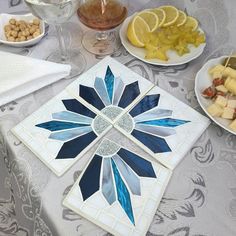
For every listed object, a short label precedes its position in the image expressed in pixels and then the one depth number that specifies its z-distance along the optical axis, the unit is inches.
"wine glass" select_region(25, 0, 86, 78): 19.1
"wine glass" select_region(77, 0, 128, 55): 23.5
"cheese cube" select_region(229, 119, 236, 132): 19.0
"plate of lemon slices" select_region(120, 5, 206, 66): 23.2
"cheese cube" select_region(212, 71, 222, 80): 21.4
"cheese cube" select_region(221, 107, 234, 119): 19.6
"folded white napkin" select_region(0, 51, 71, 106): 20.8
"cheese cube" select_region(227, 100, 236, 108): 19.8
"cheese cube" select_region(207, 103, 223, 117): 19.6
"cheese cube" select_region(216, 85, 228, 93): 20.7
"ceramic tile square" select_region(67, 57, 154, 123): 20.8
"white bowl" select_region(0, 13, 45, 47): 23.6
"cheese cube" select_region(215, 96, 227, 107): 19.8
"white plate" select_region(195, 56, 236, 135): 19.4
